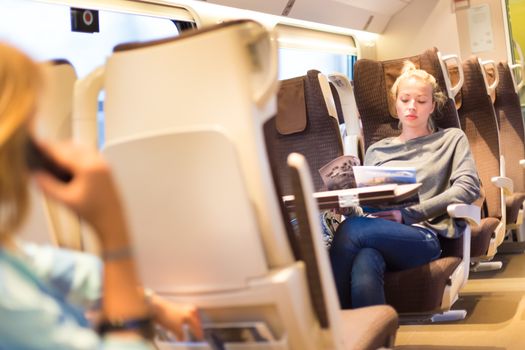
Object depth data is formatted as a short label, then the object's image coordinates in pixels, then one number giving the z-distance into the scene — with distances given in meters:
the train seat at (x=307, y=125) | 3.54
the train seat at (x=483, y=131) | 4.36
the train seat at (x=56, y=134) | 1.60
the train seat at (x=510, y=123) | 5.29
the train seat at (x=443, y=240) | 2.91
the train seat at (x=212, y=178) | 1.32
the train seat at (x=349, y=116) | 3.71
